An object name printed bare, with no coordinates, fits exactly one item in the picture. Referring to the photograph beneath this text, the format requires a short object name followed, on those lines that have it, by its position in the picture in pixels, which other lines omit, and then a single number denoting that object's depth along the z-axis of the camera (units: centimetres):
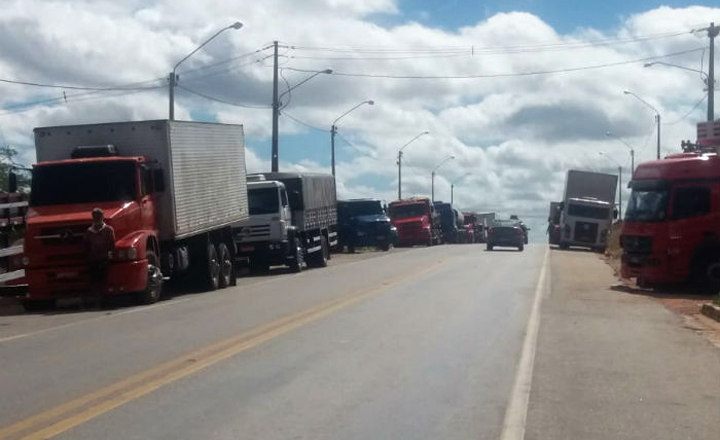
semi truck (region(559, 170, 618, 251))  5538
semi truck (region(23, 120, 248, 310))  2012
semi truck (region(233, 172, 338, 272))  3159
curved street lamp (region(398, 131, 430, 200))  7905
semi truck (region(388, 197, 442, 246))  6109
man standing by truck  1958
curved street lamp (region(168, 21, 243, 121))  3300
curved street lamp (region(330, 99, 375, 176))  5546
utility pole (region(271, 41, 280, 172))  4271
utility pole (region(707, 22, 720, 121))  3734
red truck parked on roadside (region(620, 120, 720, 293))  2517
